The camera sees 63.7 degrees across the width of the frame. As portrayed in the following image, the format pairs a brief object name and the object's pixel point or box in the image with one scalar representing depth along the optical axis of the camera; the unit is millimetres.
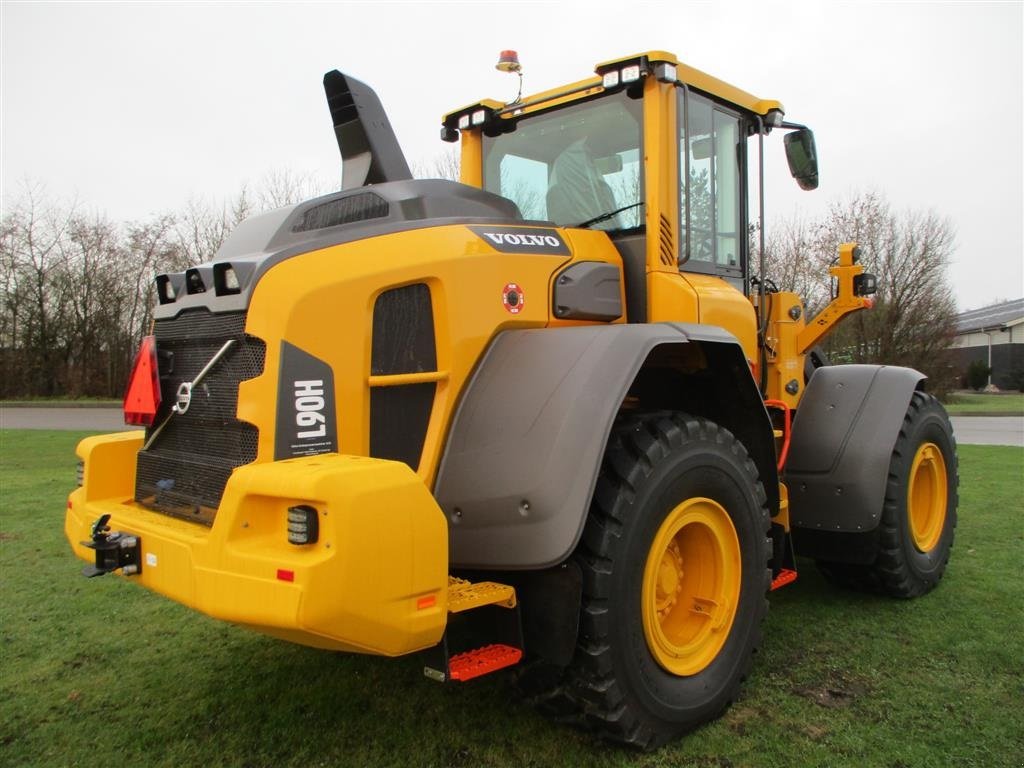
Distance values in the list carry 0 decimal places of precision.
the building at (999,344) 35812
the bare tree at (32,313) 29453
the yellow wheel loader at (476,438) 2471
